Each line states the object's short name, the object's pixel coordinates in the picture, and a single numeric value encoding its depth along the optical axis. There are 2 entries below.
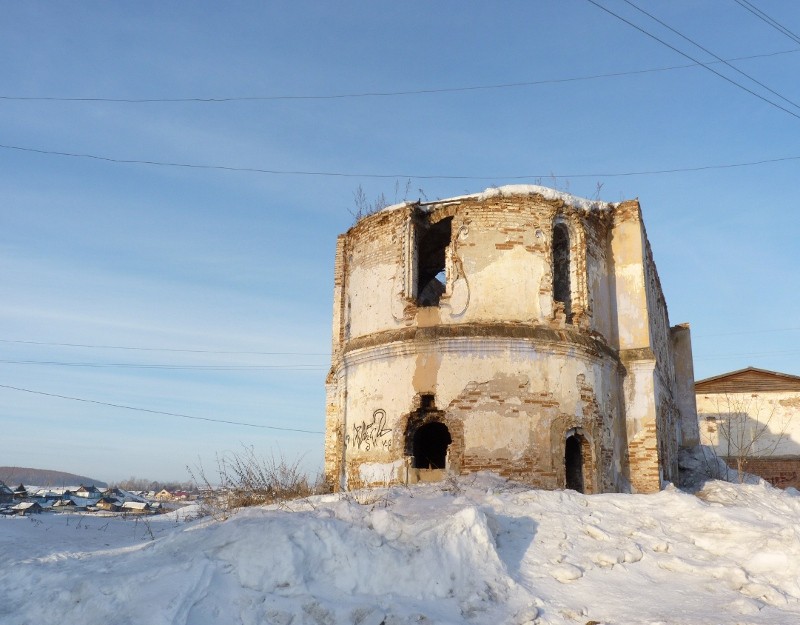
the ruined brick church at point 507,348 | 11.73
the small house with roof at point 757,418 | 27.84
